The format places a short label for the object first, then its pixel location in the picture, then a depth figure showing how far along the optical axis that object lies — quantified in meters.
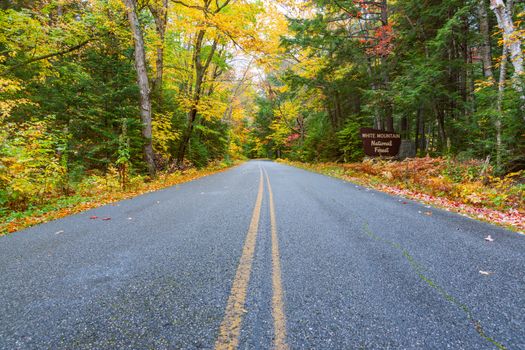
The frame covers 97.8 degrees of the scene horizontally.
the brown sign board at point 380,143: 12.05
